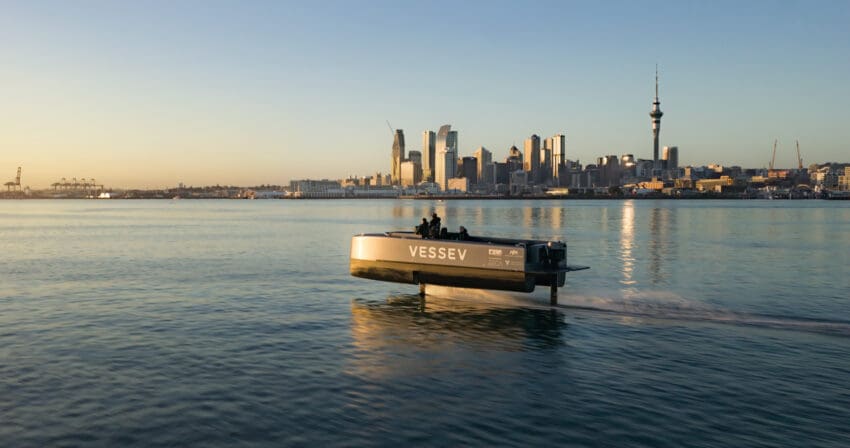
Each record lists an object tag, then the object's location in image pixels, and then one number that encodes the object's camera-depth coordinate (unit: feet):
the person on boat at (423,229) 70.79
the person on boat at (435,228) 71.20
